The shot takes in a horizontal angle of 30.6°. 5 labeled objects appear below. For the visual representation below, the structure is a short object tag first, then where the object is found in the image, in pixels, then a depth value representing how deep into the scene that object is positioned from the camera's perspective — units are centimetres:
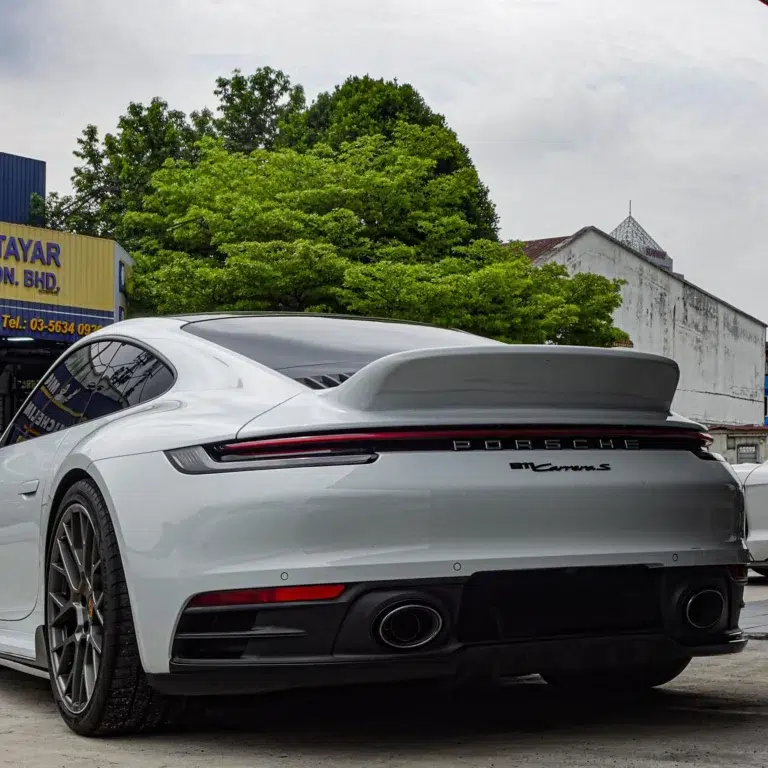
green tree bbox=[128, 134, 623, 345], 3734
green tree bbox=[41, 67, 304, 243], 5581
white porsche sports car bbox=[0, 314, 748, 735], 384
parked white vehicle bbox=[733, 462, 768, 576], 1146
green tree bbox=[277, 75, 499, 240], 4444
